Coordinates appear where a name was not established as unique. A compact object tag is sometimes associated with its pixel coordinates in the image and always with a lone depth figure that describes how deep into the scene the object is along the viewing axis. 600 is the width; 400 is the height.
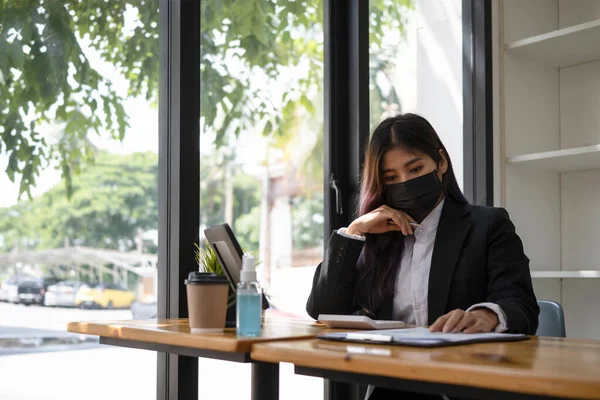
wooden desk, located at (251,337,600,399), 0.93
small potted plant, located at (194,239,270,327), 1.76
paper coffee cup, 1.56
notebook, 1.26
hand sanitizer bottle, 1.49
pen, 1.29
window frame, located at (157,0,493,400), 2.27
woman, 1.98
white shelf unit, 3.22
